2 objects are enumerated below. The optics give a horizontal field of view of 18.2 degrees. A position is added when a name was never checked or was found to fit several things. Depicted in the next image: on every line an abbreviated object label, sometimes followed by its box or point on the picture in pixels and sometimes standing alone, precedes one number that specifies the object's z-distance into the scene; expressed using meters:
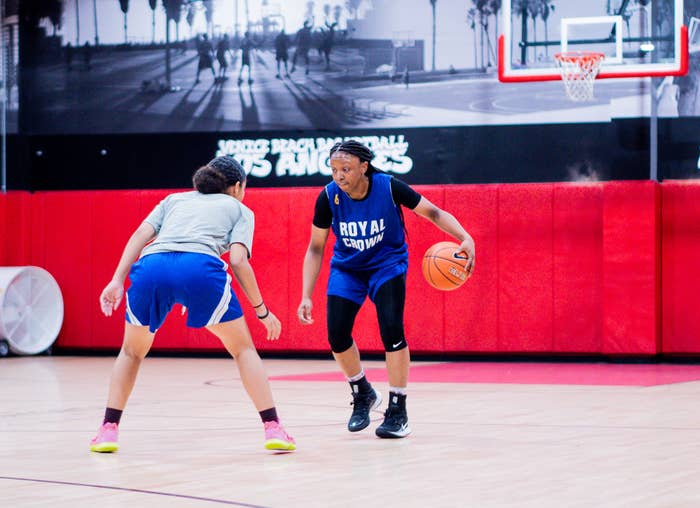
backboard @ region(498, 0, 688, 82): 22.32
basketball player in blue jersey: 12.21
